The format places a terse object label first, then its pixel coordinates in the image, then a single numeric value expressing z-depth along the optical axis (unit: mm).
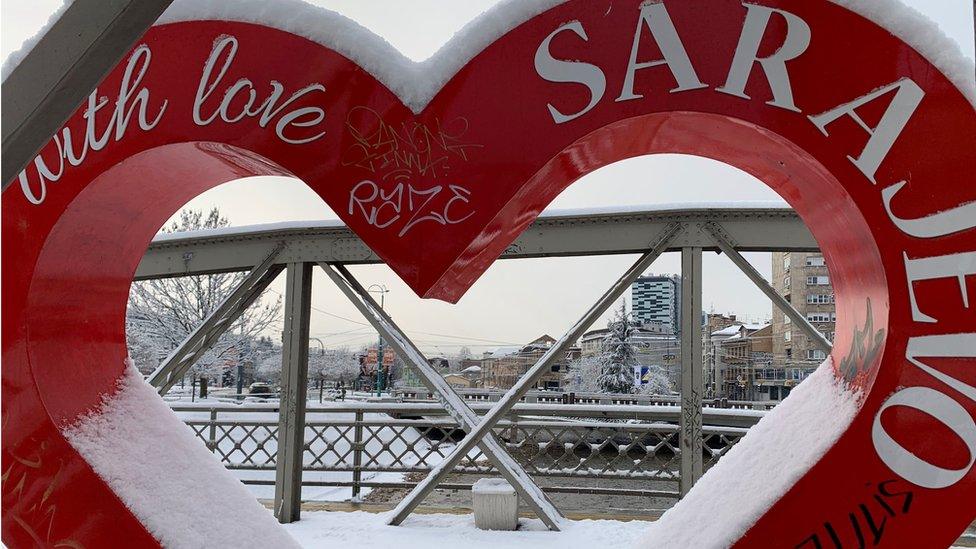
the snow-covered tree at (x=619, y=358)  35750
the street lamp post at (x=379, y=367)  37909
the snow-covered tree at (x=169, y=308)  24031
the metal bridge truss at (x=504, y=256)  5617
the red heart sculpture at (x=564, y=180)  2094
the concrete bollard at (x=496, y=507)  5828
